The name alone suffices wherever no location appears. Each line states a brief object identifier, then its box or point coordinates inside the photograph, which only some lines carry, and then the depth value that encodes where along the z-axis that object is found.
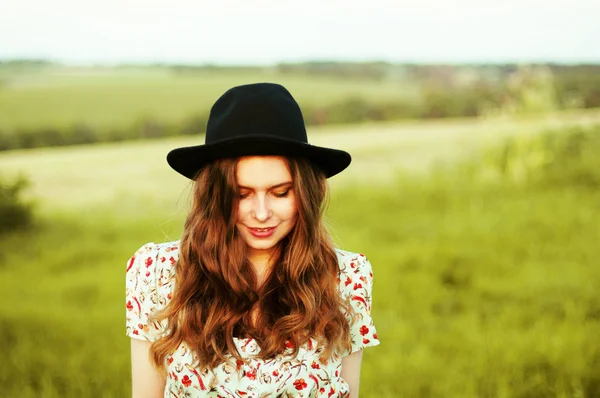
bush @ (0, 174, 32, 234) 6.12
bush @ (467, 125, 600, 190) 6.80
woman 1.72
